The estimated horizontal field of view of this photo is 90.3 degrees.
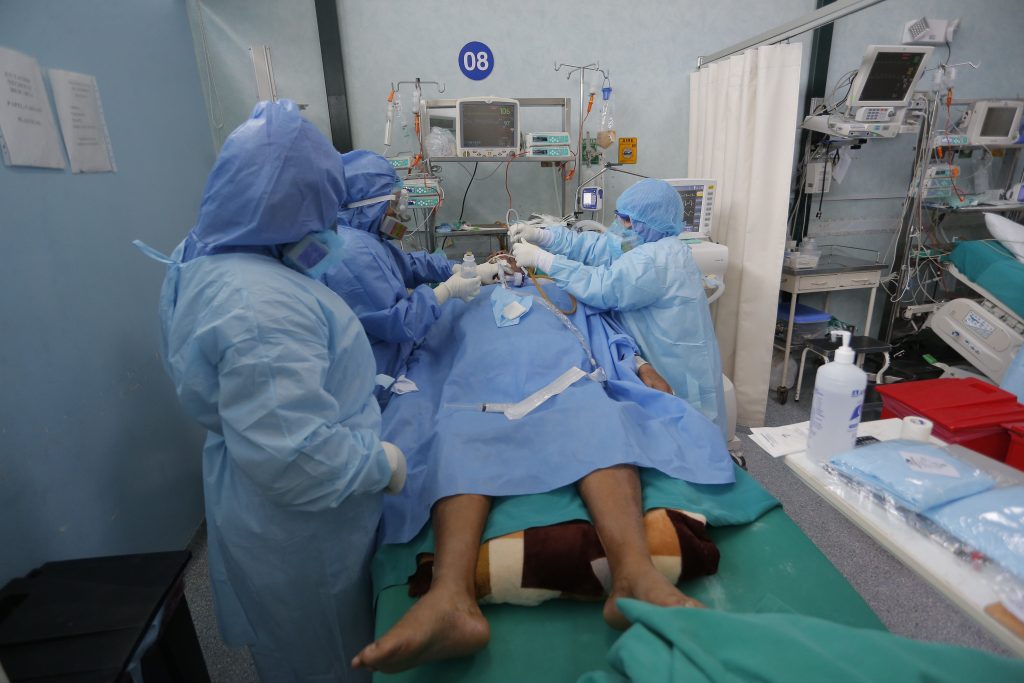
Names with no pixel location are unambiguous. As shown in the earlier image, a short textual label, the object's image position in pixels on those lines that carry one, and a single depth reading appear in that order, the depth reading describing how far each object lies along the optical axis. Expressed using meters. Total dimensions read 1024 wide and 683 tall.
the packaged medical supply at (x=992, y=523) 0.69
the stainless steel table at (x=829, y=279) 2.92
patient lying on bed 0.87
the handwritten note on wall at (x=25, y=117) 1.23
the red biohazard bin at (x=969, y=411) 1.31
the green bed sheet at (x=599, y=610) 0.85
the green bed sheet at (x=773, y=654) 0.56
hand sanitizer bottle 0.92
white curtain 2.47
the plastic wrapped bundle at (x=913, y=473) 0.80
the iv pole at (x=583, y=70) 2.97
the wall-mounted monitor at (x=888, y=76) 2.71
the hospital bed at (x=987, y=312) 2.74
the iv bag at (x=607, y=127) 2.83
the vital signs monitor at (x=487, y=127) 2.49
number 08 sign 2.82
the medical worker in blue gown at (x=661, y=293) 1.86
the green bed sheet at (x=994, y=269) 2.75
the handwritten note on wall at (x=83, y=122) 1.43
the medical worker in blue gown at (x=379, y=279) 1.56
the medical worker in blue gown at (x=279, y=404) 0.84
